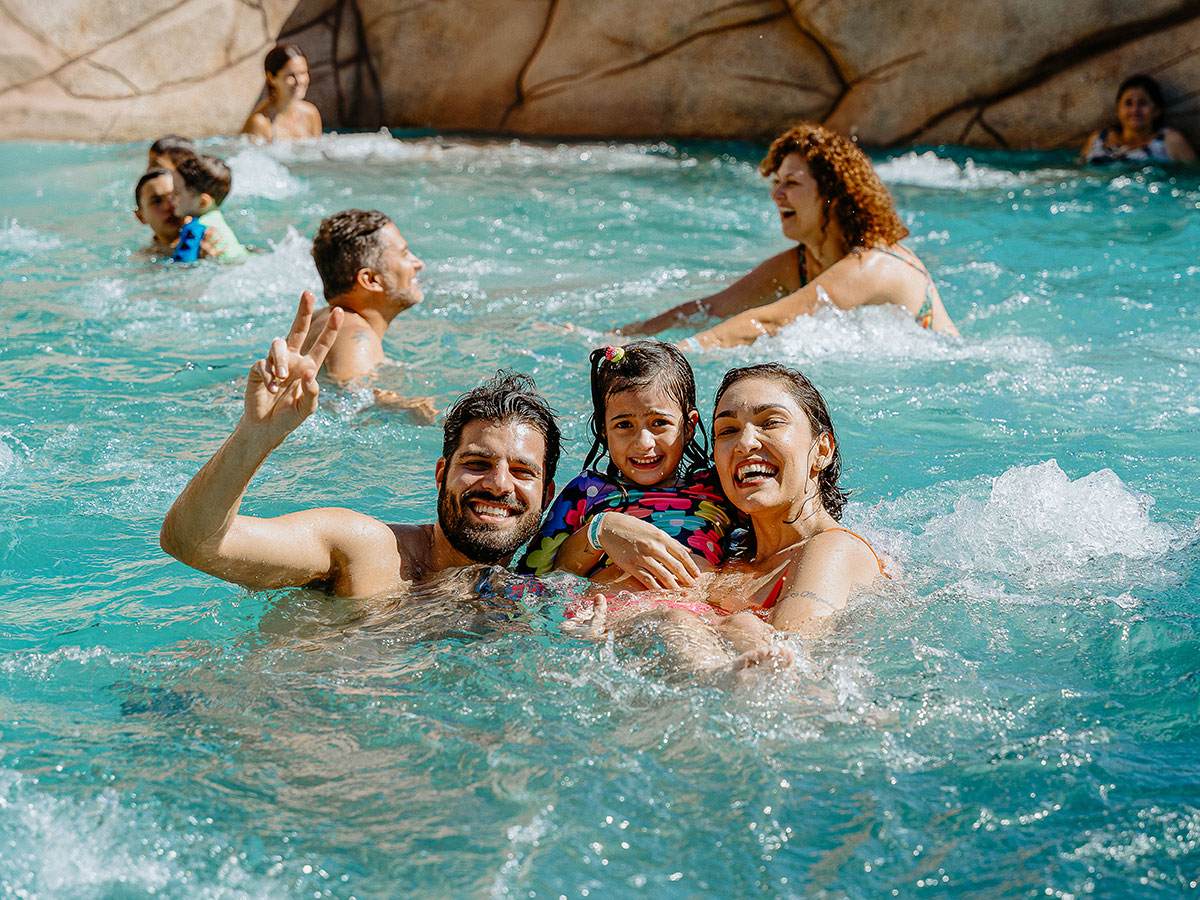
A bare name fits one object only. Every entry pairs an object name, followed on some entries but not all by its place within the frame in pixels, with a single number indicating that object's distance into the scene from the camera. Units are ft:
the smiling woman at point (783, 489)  10.19
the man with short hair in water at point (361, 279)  16.67
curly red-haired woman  17.62
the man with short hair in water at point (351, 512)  8.36
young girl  11.39
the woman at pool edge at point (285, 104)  34.45
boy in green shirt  22.49
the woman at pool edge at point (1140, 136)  31.68
